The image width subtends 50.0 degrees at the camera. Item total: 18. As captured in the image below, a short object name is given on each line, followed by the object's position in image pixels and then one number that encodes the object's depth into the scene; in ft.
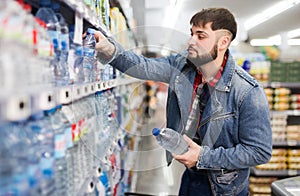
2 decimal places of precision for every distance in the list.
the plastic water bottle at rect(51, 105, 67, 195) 3.44
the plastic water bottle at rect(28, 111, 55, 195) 3.09
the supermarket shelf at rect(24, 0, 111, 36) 4.06
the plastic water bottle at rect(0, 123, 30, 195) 2.45
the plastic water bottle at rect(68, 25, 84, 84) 4.41
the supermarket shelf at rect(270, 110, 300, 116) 13.32
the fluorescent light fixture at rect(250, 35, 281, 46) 47.57
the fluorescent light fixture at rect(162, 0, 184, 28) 15.78
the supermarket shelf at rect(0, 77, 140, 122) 2.21
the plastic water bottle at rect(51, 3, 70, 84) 4.16
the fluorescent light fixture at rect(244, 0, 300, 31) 23.68
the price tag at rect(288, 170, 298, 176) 13.36
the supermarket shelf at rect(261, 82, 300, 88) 13.38
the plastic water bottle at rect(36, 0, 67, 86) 3.89
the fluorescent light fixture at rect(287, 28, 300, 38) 40.56
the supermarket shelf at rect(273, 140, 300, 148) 13.41
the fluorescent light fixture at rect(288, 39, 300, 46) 46.94
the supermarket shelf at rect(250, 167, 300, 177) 13.37
